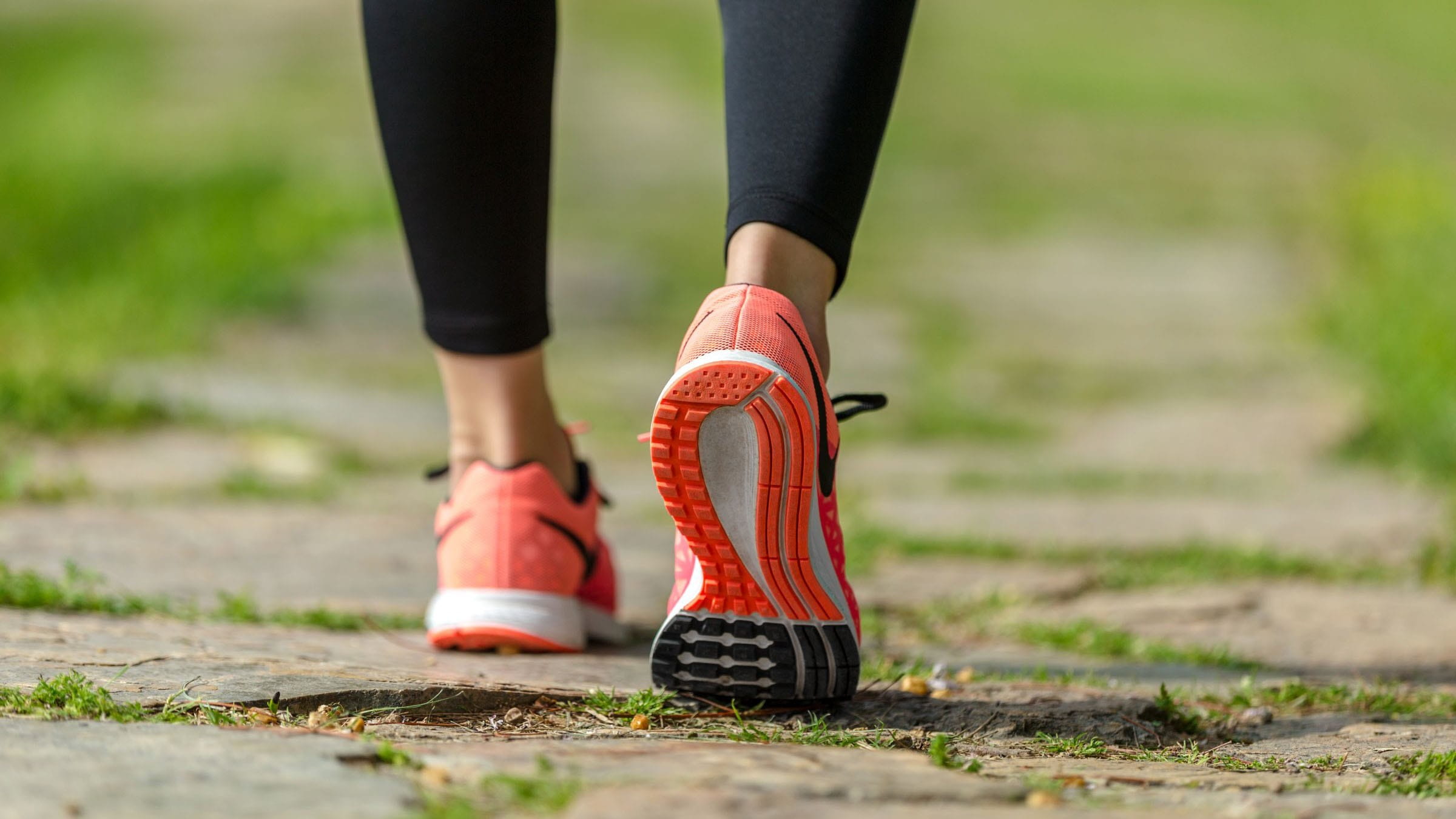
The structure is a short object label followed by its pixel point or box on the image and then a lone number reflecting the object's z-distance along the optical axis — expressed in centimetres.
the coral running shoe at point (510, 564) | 365
